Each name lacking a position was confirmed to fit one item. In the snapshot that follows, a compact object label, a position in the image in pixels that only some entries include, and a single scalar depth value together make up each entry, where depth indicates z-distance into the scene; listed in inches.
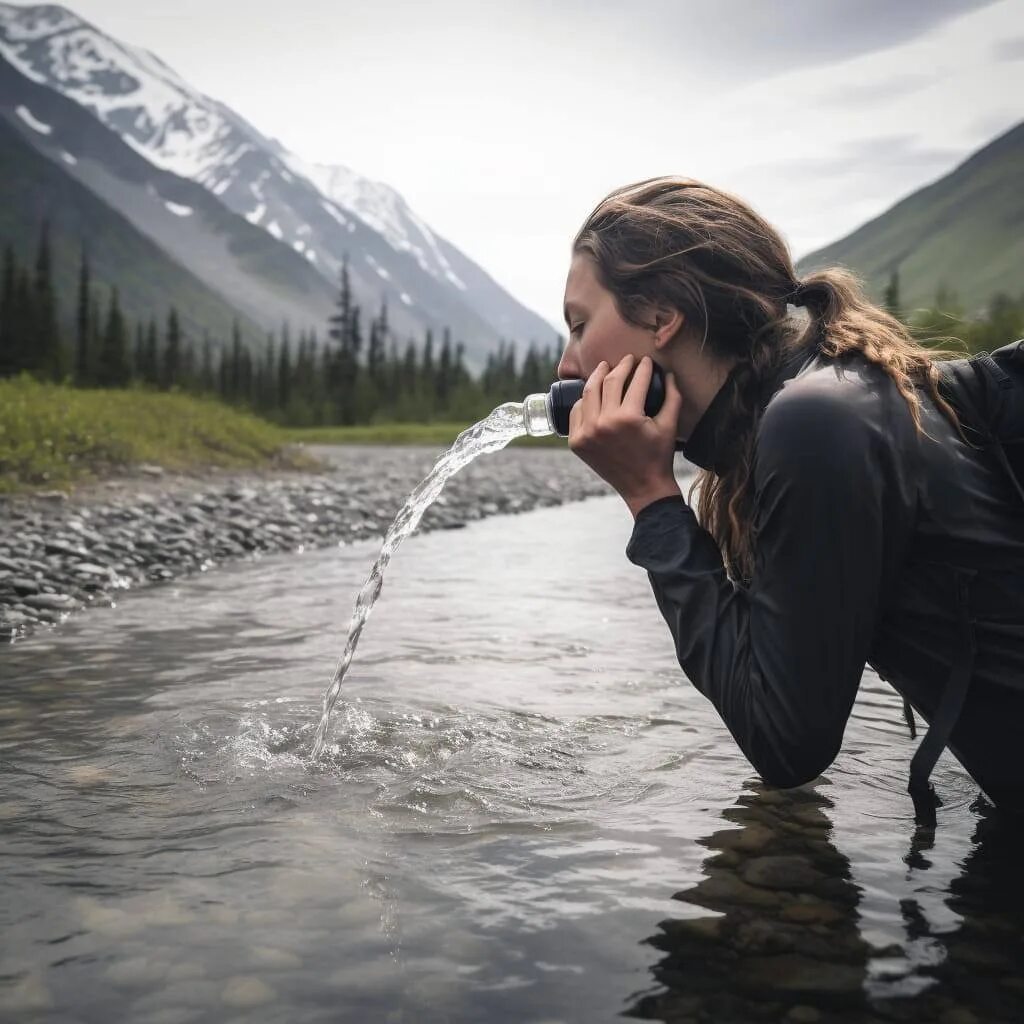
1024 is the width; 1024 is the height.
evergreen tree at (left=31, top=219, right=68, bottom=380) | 3021.7
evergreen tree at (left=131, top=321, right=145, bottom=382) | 4148.6
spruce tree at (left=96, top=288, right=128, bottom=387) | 3449.8
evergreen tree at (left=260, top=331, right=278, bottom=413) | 4045.3
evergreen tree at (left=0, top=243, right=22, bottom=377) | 2945.4
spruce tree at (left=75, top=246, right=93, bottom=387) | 3590.1
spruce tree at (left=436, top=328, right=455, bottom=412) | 4008.4
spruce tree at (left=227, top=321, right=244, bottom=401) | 4533.0
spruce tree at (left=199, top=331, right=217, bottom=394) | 4514.8
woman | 81.8
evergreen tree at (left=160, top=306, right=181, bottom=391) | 3951.8
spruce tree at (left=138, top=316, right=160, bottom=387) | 3929.6
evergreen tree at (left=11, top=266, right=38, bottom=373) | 3002.0
